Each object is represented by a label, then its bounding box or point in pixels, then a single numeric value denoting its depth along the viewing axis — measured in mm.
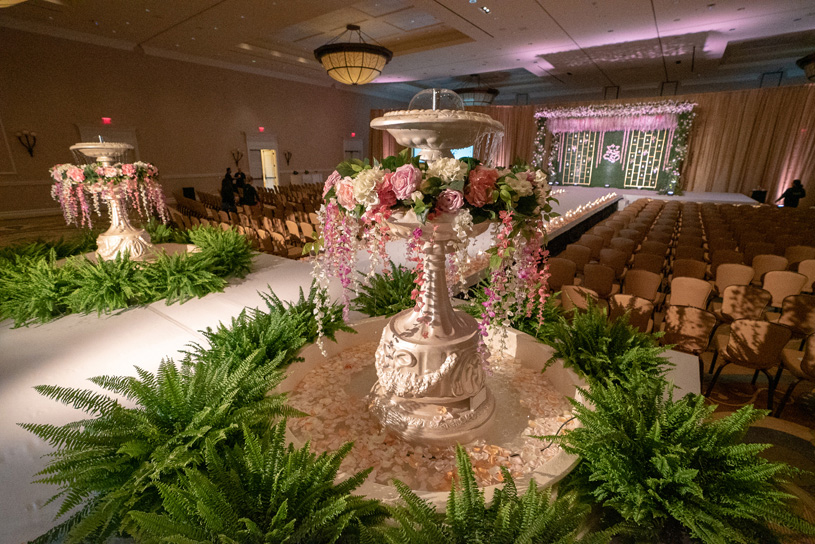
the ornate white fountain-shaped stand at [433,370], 1977
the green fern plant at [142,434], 1352
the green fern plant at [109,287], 3264
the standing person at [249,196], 10328
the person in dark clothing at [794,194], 11828
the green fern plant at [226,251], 4051
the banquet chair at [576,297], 3193
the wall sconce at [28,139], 9734
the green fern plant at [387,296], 3229
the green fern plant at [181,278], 3543
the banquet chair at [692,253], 5418
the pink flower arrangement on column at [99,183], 4004
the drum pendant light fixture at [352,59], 7730
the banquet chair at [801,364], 2955
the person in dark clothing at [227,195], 8914
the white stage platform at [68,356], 1528
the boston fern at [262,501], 1156
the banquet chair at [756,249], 5533
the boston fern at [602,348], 2271
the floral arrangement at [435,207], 1565
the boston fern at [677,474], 1335
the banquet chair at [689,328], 3268
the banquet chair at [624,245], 5559
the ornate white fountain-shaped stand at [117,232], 4066
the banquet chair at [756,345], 3008
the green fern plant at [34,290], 3104
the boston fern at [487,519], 1201
